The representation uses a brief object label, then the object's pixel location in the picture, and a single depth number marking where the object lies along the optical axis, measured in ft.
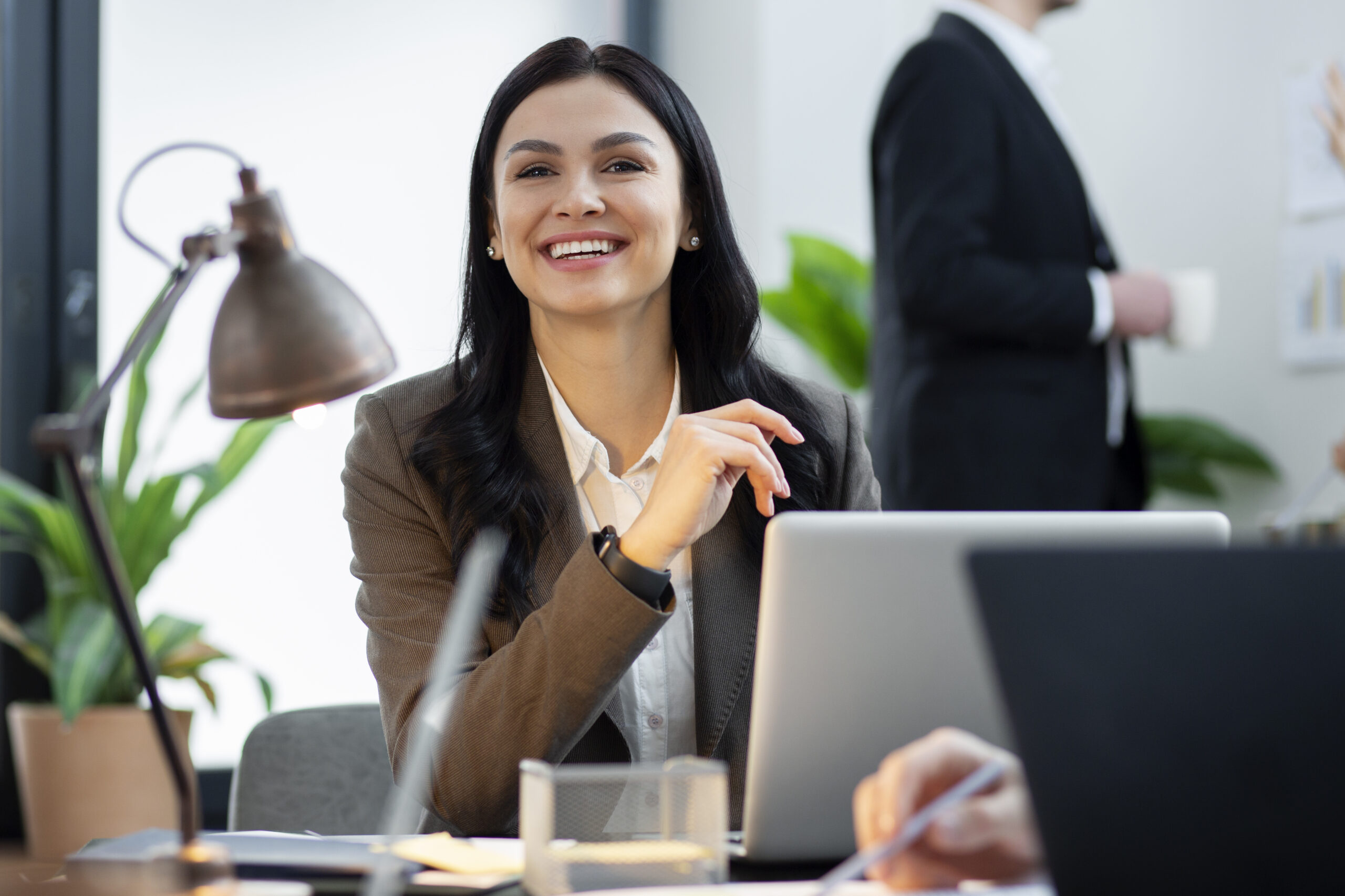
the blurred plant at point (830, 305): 12.00
